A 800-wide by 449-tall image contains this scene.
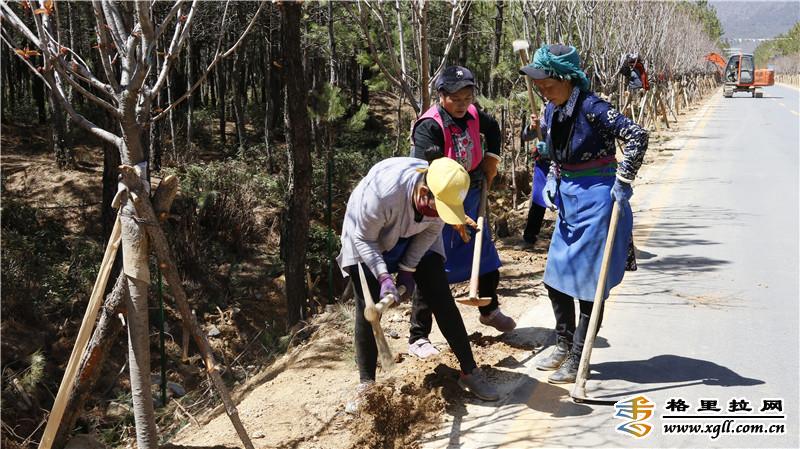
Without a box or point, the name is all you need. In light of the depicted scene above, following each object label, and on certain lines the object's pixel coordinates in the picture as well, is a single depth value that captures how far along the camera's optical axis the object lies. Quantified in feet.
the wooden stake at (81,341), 11.83
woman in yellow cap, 12.19
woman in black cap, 15.20
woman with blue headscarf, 13.84
